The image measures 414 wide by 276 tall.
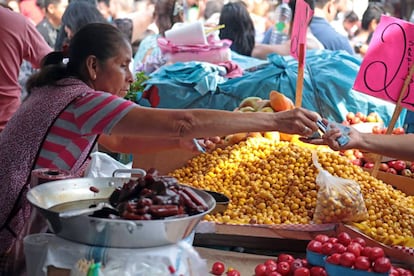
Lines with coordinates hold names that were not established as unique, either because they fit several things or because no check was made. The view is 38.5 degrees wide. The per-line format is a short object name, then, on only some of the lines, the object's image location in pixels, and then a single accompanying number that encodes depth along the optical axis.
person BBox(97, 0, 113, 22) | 8.72
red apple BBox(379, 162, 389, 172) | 3.76
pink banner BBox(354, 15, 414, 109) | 3.28
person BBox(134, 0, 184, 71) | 6.13
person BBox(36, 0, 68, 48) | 6.74
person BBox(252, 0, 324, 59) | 6.03
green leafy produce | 5.07
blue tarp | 4.80
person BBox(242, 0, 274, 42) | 9.45
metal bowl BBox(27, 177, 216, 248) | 1.61
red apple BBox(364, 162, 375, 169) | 3.84
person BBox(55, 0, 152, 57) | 5.52
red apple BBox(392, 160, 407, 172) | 3.74
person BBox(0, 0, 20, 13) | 8.05
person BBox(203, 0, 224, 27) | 8.88
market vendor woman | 2.21
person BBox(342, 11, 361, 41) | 9.42
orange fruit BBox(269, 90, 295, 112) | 3.87
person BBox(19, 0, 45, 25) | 7.73
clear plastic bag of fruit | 2.68
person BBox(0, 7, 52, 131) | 3.90
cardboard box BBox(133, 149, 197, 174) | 3.43
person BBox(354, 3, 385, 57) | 8.31
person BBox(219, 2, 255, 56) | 6.63
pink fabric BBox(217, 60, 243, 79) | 5.45
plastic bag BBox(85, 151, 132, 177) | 2.76
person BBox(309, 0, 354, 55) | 6.21
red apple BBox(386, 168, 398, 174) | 3.69
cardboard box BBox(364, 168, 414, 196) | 3.40
